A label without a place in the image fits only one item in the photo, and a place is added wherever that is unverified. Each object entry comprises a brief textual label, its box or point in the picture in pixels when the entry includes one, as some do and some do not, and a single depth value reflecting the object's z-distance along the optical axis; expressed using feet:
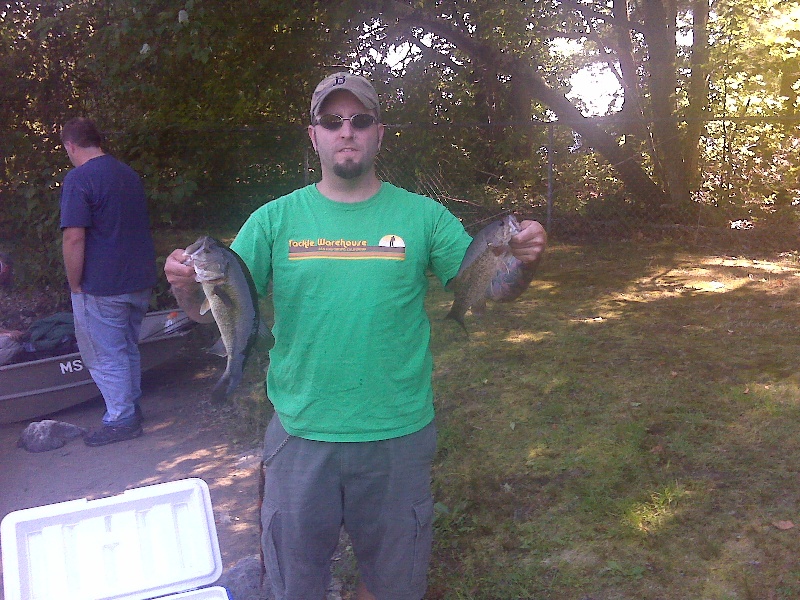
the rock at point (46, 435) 19.56
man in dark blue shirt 18.02
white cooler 7.39
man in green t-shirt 8.55
